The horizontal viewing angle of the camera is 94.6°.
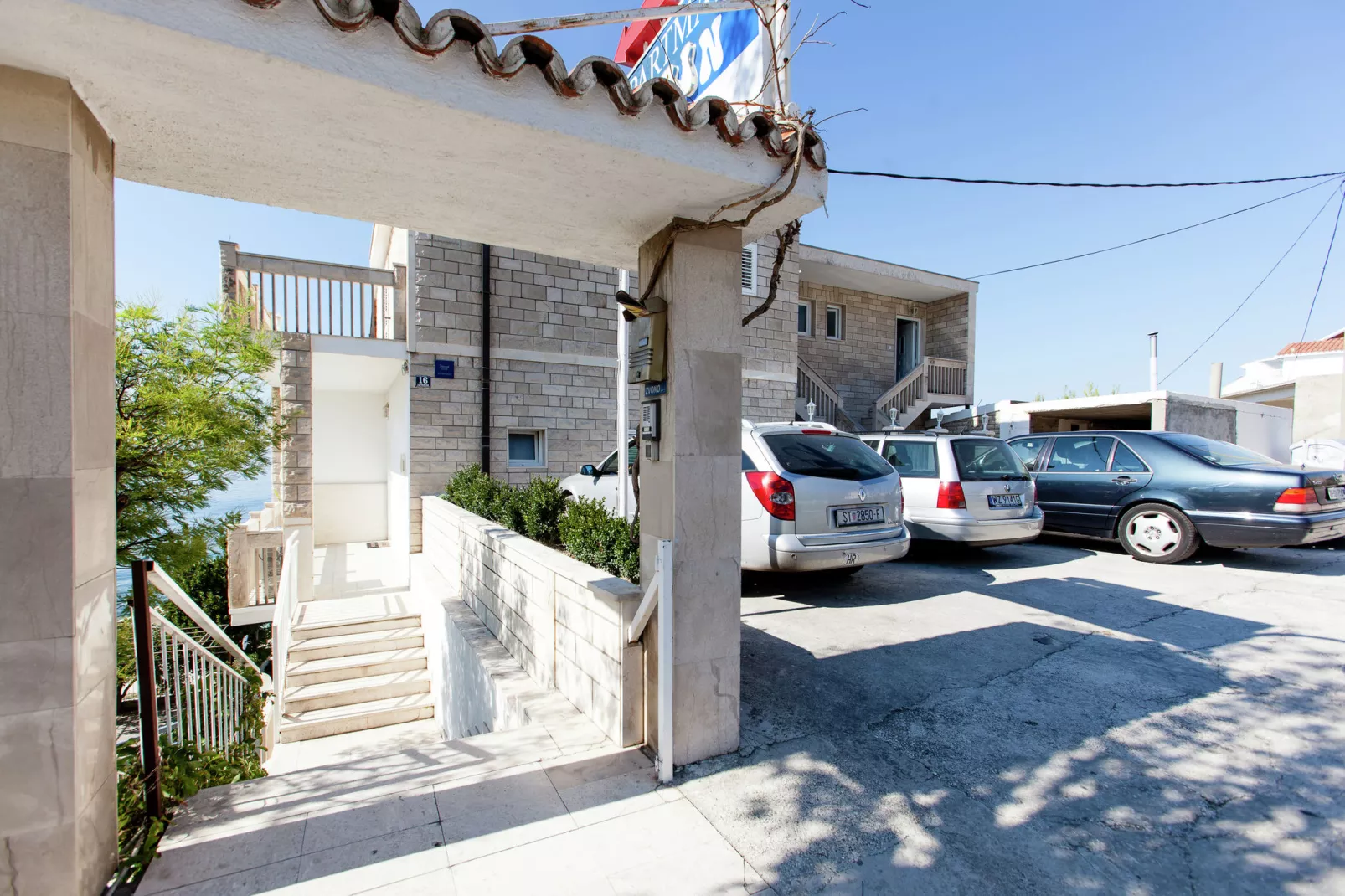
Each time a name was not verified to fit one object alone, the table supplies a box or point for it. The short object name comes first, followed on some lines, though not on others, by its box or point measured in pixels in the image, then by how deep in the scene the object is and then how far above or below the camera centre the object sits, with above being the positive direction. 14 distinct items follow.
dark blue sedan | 6.36 -0.58
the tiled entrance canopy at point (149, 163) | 1.91 +1.13
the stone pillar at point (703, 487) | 2.95 -0.23
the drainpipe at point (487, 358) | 9.62 +1.26
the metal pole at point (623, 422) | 5.37 +0.16
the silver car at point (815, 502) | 5.10 -0.52
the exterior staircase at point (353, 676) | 6.30 -2.64
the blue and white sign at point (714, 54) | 3.46 +2.37
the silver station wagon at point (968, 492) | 6.61 -0.55
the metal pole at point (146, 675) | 2.54 -1.00
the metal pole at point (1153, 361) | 17.45 +2.29
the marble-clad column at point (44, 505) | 1.92 -0.21
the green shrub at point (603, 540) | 3.91 -0.67
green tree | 6.01 +0.16
